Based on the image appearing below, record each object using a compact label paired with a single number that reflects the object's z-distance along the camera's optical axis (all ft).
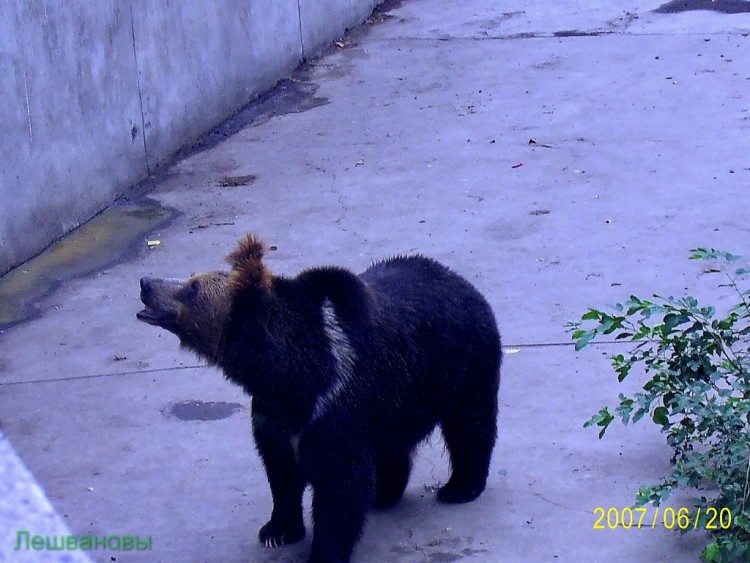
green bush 25.99
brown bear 26.17
